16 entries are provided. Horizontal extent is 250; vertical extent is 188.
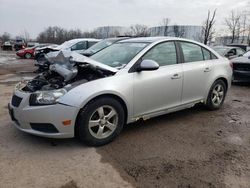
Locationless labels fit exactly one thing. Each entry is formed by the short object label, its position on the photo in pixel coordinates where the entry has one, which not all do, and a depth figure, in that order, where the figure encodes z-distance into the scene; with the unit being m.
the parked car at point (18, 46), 27.06
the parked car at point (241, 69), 6.43
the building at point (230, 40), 31.99
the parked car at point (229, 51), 8.59
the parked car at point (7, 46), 28.31
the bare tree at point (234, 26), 31.44
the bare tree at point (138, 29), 38.74
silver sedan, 2.52
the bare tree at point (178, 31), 30.59
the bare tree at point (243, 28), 31.21
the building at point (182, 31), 30.97
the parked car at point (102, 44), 7.15
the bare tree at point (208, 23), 20.82
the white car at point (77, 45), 9.52
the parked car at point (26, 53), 17.38
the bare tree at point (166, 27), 31.13
